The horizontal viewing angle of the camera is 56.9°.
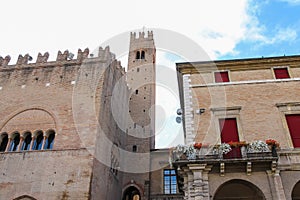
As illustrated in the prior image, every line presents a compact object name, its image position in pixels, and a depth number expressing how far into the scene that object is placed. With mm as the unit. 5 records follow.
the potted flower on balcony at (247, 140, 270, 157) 11016
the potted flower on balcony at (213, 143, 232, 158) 11344
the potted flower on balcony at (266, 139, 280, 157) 11169
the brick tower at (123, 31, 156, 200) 24859
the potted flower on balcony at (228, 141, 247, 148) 11324
